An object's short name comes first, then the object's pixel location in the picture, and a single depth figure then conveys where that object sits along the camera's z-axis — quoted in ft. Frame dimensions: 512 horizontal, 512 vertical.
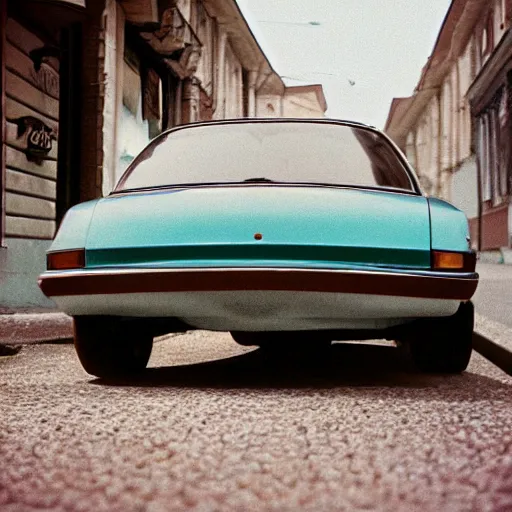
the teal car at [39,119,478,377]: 12.00
